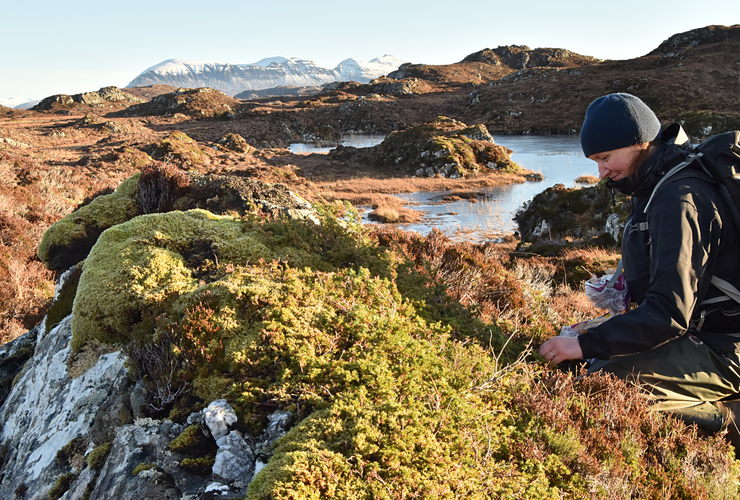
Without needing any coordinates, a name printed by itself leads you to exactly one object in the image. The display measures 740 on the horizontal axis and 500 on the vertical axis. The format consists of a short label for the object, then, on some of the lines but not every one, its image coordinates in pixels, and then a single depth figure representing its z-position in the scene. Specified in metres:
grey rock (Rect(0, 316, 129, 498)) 2.92
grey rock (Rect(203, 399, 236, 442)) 2.33
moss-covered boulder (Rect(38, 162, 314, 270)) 5.76
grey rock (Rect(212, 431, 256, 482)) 2.10
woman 2.33
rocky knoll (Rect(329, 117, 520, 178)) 32.78
